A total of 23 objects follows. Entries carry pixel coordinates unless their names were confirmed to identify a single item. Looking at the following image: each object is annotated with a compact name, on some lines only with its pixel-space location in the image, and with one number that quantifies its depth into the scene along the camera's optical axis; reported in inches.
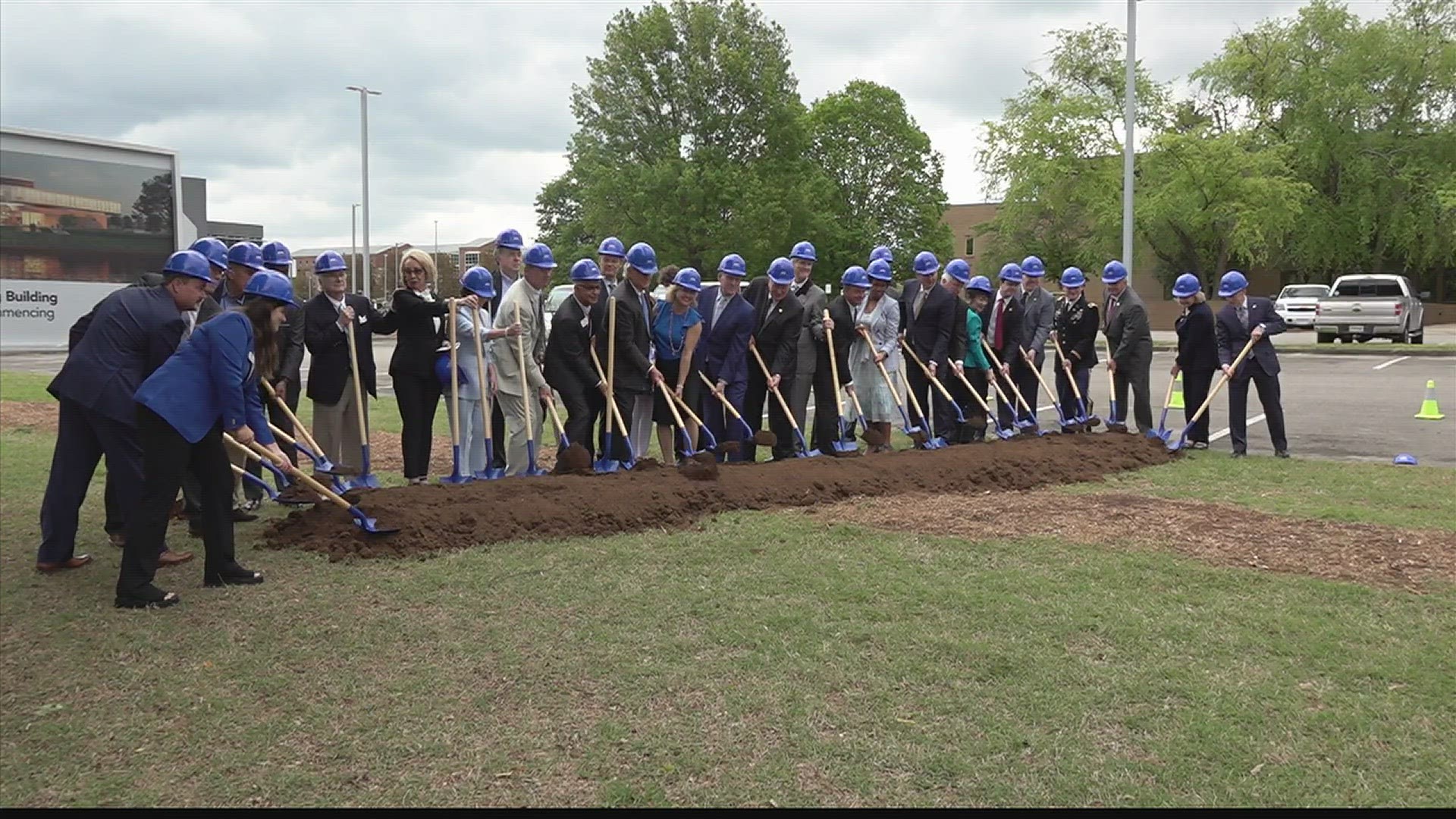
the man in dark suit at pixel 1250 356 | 401.4
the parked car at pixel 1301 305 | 1370.6
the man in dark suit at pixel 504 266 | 334.6
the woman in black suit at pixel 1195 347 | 418.3
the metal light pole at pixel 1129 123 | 847.7
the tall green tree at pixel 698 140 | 1501.0
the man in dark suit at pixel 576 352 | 319.9
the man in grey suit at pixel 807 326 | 374.6
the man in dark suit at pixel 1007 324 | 436.8
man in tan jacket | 316.8
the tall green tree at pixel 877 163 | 1968.5
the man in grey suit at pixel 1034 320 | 447.2
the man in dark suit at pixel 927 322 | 405.1
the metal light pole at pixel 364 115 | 1309.1
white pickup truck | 1061.8
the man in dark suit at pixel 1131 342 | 430.0
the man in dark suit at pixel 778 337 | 366.3
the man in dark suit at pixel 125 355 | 213.2
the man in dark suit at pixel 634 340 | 331.9
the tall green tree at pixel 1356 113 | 1464.1
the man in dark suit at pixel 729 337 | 357.7
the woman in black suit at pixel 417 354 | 309.3
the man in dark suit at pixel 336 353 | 303.0
